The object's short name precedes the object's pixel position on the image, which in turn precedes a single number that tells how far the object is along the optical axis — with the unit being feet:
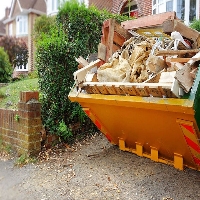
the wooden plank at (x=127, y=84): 7.79
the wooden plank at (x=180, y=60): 8.28
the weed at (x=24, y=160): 13.78
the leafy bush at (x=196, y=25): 21.87
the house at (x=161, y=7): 35.10
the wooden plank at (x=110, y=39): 11.84
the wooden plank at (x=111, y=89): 9.62
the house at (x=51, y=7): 67.36
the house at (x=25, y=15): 83.03
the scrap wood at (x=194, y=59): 7.83
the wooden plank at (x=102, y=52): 11.96
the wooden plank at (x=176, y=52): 8.77
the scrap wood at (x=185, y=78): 7.36
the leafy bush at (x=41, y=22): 54.11
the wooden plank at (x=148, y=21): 10.11
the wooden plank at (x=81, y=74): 11.05
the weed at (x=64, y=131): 14.15
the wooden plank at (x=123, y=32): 12.14
